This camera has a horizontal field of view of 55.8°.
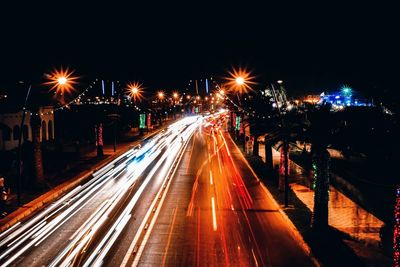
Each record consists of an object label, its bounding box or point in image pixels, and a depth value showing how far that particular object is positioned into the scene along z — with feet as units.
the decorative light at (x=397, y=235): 35.04
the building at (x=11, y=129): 115.65
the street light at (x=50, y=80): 61.21
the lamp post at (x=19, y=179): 61.00
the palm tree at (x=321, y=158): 50.31
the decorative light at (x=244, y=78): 101.86
